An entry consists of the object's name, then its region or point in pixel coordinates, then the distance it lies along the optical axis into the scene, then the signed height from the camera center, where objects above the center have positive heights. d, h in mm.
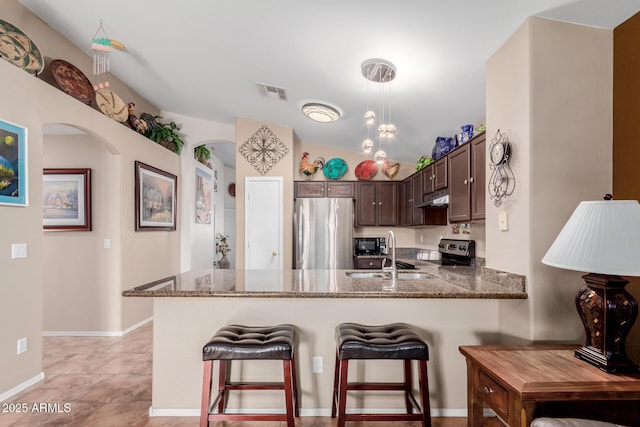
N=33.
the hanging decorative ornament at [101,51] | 2643 +1417
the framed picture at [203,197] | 5578 +338
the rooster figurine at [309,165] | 5031 +787
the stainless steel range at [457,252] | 3240 -401
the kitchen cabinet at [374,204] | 4910 +163
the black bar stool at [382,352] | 1653 -714
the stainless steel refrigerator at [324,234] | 4594 -278
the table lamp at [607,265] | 1280 -209
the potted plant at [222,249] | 7227 -775
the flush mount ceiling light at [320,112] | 3538 +1169
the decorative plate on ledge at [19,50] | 2428 +1330
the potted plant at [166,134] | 4508 +1181
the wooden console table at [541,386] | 1212 -682
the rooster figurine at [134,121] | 4051 +1213
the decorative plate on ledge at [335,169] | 5043 +728
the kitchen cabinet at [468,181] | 2367 +269
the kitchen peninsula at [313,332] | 2078 -770
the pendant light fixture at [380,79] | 2316 +1114
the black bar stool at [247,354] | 1661 -722
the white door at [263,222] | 4668 -103
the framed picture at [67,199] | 3760 +197
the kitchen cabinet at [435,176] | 3092 +404
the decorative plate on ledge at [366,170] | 4996 +698
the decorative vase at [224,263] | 7203 -1079
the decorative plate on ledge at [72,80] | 2992 +1333
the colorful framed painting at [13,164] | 2354 +394
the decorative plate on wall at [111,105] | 3516 +1259
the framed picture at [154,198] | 4062 +237
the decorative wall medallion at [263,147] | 4727 +1005
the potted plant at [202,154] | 5570 +1109
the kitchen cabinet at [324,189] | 4887 +396
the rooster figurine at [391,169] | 4982 +709
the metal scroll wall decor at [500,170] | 1925 +277
